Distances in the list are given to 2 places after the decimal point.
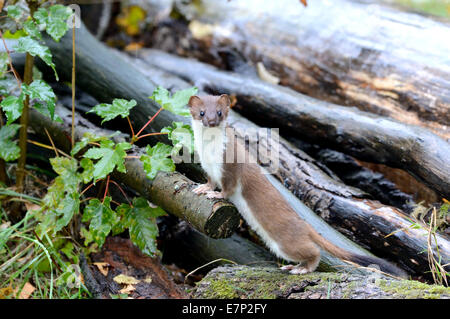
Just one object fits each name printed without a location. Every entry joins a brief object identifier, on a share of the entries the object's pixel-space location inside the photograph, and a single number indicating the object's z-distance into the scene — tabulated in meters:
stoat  3.25
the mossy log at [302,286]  2.65
